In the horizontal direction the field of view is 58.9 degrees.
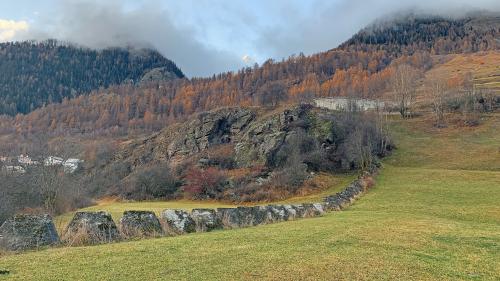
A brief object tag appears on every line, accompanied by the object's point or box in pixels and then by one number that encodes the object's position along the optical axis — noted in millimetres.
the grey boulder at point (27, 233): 16328
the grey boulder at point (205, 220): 22266
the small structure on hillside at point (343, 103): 133750
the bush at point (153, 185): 84125
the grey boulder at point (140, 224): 19250
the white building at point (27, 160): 76469
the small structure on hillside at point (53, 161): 71625
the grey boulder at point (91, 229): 17672
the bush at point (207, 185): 75725
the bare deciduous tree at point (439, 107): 100375
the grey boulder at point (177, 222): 20938
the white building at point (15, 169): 71788
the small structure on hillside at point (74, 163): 129788
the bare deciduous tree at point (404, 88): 113750
